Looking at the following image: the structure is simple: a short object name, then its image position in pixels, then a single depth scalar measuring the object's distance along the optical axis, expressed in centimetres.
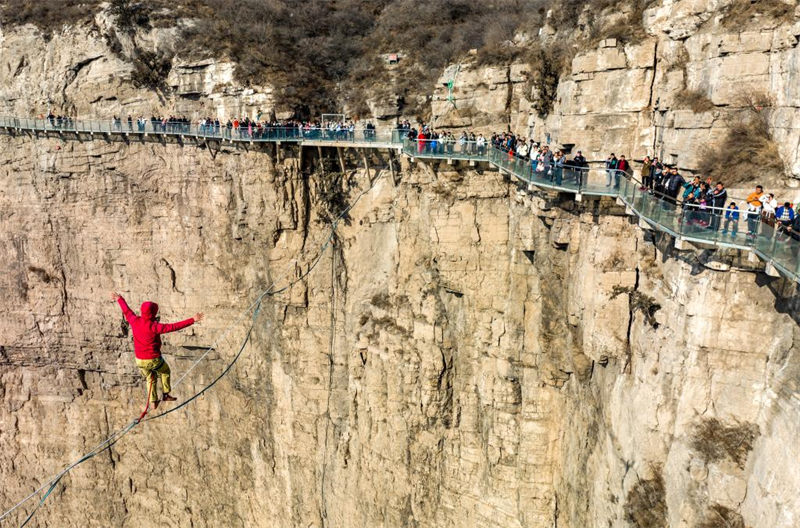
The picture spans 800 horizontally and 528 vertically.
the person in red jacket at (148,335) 1321
